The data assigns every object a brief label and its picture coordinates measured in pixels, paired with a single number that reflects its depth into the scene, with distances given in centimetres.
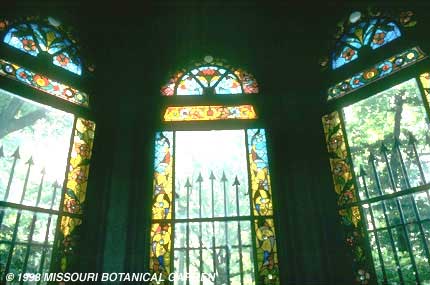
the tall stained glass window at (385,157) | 241
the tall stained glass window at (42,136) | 245
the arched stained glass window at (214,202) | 266
